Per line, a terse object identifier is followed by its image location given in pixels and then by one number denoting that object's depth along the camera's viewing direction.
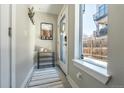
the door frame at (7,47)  0.80
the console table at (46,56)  2.86
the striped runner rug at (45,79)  1.54
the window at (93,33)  0.94
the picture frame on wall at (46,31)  3.08
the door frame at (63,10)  2.04
